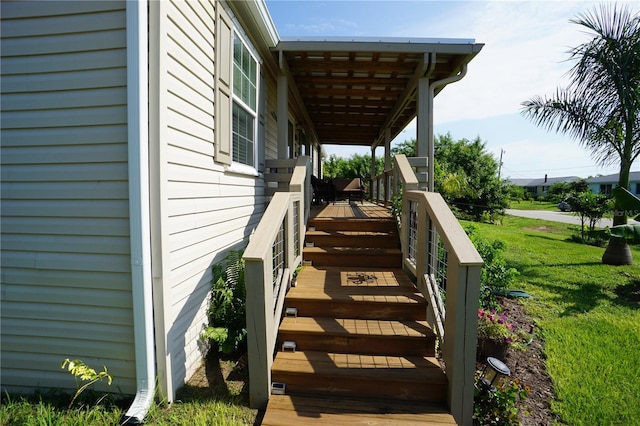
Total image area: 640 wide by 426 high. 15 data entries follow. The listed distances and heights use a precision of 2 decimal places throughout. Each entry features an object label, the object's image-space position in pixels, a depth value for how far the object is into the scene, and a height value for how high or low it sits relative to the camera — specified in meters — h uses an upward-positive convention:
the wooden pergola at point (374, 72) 4.35 +2.10
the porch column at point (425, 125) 4.86 +1.13
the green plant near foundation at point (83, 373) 2.10 -1.35
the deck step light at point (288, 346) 2.80 -1.42
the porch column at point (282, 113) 4.92 +1.28
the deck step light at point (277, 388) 2.45 -1.59
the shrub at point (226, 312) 2.92 -1.24
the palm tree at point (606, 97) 6.00 +2.18
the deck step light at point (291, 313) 3.14 -1.25
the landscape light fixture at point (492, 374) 2.39 -1.42
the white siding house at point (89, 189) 2.23 +0.00
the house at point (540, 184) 60.63 +2.63
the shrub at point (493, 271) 4.69 -1.17
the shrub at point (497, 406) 2.31 -1.64
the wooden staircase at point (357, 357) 2.26 -1.46
